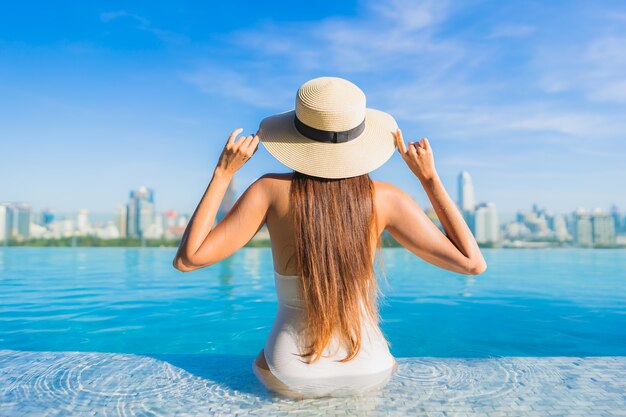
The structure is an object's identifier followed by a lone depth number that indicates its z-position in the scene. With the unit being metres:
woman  1.40
